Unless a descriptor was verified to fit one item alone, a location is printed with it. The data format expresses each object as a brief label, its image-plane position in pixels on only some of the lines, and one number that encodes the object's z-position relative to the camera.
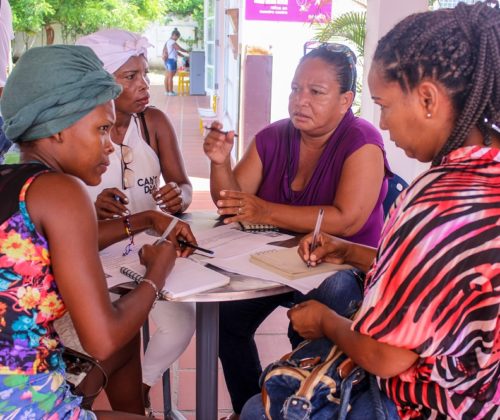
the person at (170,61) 19.44
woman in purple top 2.28
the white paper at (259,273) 1.73
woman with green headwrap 1.31
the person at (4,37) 3.02
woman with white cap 2.45
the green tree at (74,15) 15.95
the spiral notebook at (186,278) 1.64
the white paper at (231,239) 2.02
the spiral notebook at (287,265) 1.80
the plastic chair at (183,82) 19.75
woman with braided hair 1.14
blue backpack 1.36
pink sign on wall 7.60
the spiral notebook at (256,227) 2.29
